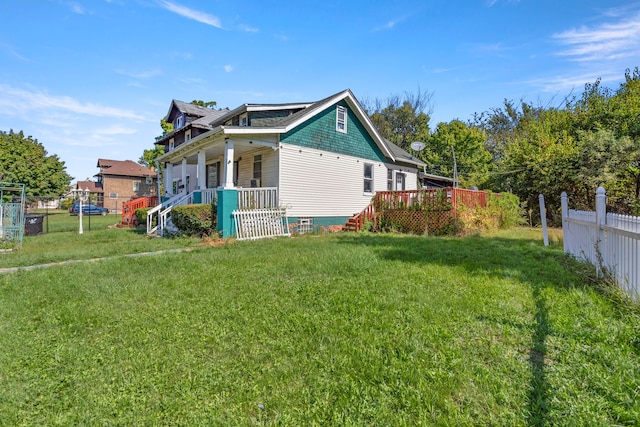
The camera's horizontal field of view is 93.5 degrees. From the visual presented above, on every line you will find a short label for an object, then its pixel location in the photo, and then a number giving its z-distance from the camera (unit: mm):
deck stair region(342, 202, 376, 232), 13094
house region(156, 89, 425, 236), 11211
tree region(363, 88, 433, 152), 34875
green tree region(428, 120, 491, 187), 30522
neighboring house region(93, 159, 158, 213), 43188
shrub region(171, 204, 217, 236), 10180
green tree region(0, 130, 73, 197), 32906
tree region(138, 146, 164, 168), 31569
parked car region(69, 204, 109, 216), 34444
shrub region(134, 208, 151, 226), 16512
